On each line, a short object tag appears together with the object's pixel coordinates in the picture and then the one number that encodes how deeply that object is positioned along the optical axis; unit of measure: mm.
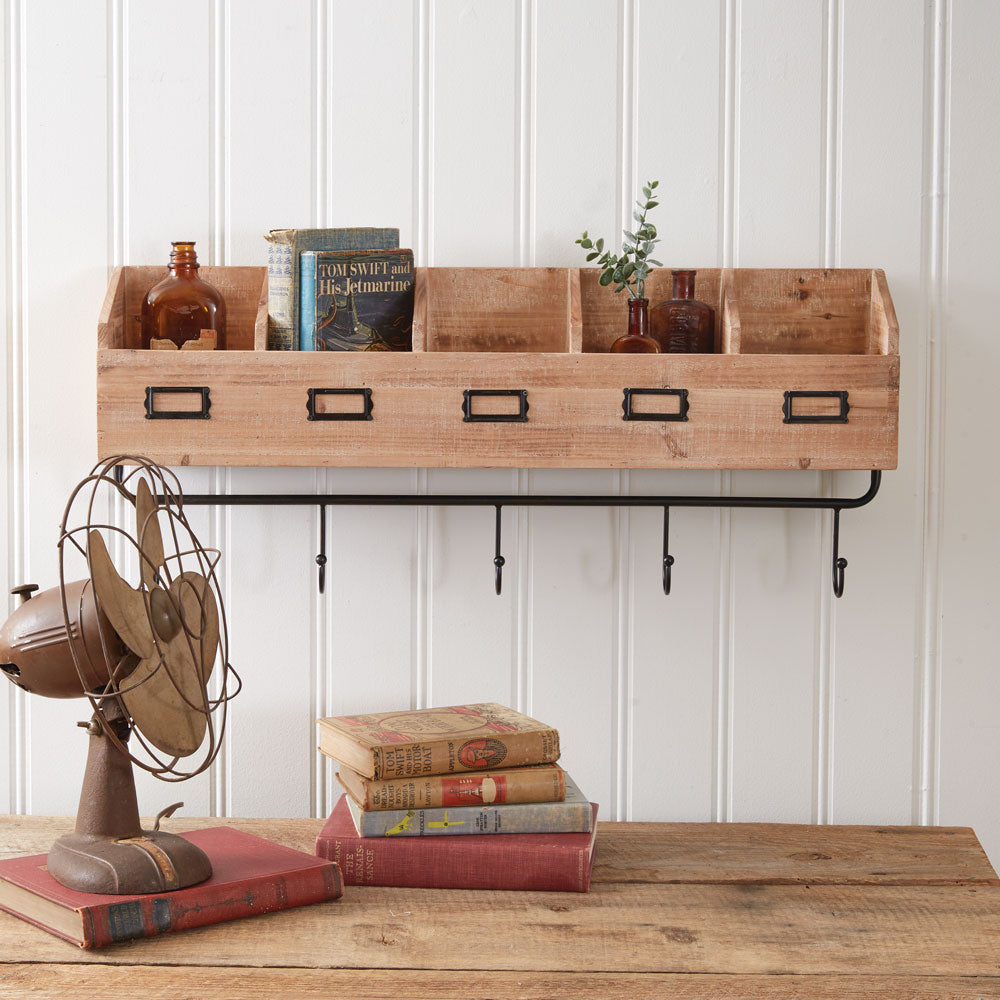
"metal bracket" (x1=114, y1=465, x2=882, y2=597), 3064
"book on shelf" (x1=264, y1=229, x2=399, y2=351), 2958
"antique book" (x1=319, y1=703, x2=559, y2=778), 2832
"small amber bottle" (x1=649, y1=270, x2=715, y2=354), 3019
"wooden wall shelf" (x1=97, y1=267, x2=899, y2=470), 2937
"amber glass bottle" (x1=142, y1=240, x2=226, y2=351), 2998
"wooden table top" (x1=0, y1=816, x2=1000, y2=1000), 2632
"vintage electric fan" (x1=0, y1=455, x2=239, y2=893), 2702
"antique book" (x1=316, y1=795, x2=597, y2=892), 2810
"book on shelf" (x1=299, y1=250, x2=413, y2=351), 2949
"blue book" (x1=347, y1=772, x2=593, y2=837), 2827
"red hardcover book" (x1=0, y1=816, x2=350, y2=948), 2679
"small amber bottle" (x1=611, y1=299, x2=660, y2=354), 2986
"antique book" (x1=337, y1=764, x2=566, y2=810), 2827
